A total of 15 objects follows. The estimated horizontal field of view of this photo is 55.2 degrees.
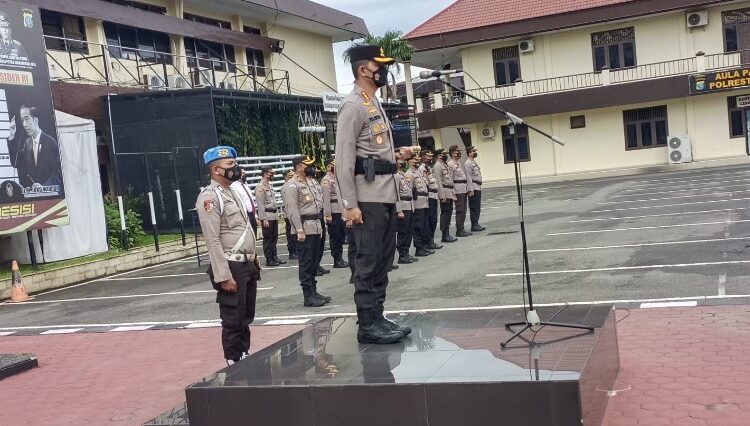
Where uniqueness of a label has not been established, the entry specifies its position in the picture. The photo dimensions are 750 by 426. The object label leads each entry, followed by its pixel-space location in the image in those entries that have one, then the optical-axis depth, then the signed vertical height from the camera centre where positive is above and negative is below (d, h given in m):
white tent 14.53 -0.13
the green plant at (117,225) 15.99 -0.66
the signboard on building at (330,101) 24.50 +2.45
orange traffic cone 12.43 -1.41
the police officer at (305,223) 9.22 -0.63
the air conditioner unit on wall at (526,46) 31.41 +4.57
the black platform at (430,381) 3.75 -1.23
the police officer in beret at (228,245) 5.53 -0.47
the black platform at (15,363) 7.16 -1.57
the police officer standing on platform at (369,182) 5.02 -0.10
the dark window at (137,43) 21.20 +4.67
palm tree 31.64 +5.31
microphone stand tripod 4.86 -0.70
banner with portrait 12.76 +1.36
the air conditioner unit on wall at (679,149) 29.19 -0.64
